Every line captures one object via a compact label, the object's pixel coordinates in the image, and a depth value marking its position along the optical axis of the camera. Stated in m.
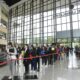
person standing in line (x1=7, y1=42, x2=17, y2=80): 5.05
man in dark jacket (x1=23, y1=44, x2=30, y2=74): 5.24
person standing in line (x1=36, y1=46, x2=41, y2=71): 5.92
